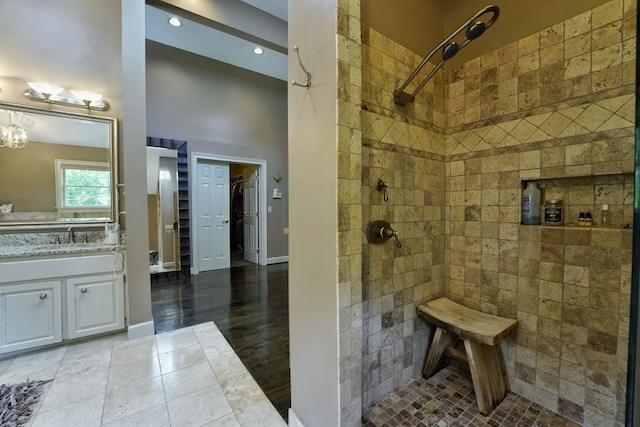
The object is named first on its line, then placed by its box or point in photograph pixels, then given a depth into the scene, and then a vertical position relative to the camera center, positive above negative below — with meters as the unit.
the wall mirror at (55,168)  2.19 +0.40
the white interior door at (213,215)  4.38 -0.09
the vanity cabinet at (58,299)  1.91 -0.72
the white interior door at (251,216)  5.04 -0.13
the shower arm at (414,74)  1.04 +0.67
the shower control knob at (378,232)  1.36 -0.12
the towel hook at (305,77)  1.17 +0.62
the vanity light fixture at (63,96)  2.21 +1.04
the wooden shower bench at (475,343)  1.37 -0.80
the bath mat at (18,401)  1.35 -1.11
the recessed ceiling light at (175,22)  3.22 +2.45
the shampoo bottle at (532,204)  1.45 +0.02
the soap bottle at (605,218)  1.22 -0.05
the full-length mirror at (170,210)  4.05 +0.00
